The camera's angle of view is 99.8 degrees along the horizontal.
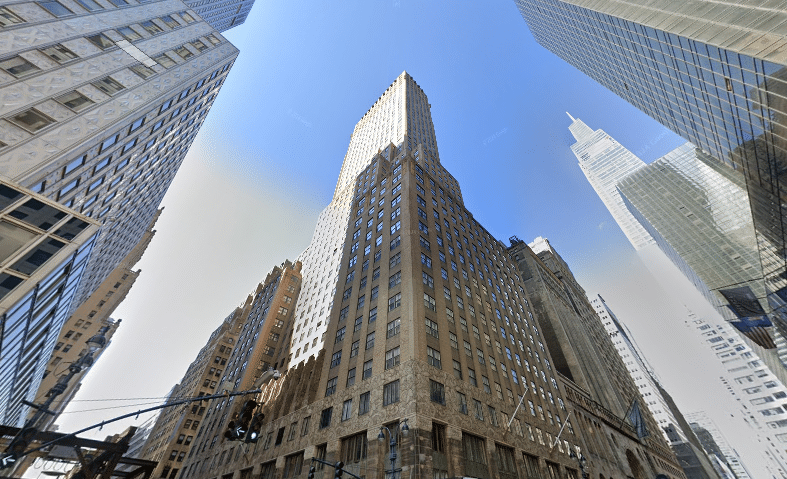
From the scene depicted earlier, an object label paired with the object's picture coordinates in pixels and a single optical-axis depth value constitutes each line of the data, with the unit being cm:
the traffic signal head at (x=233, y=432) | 1338
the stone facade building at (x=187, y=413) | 6594
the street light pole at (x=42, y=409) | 1388
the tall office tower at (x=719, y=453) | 13788
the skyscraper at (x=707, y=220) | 5234
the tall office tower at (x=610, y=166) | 17900
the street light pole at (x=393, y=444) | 1698
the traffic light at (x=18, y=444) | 1367
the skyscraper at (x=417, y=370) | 2770
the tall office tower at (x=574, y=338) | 6844
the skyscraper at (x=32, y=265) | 1805
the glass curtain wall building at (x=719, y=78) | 3123
